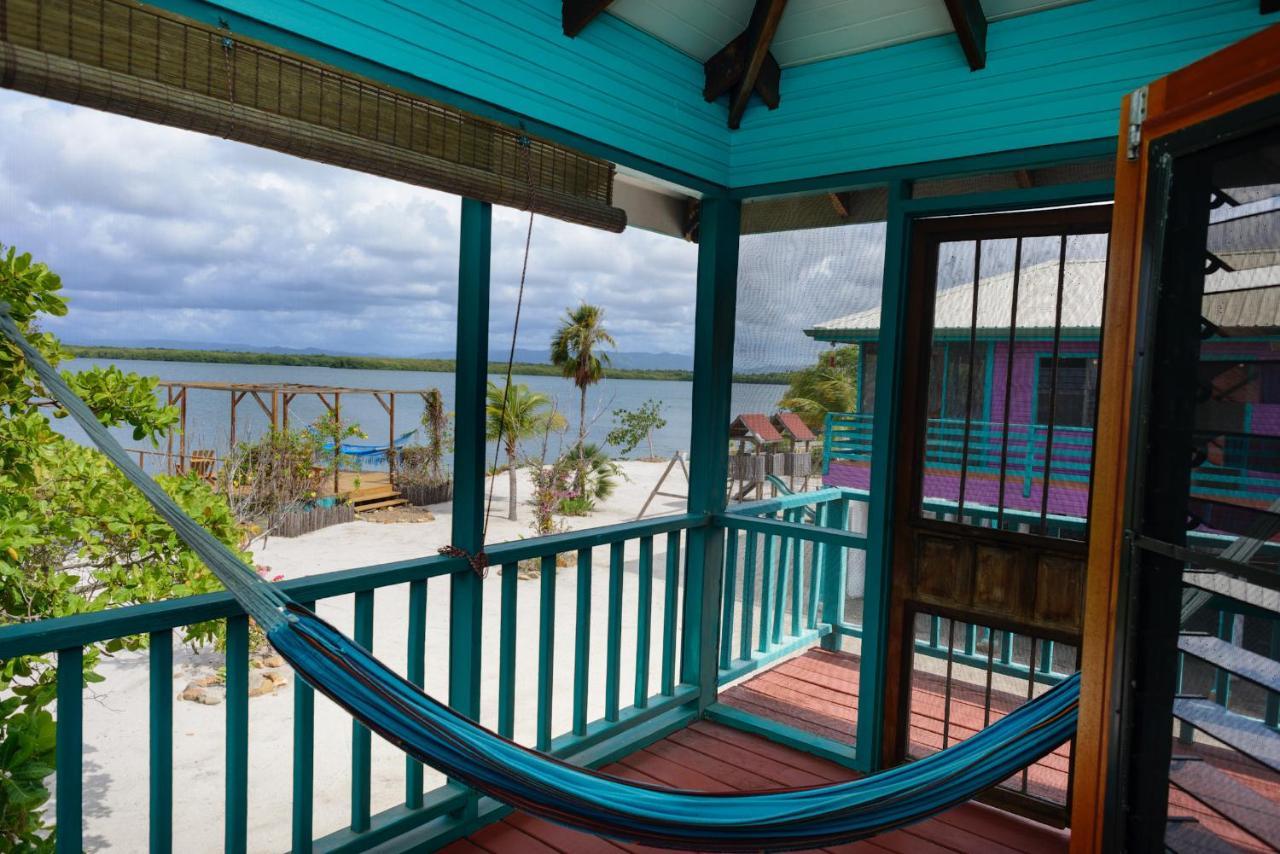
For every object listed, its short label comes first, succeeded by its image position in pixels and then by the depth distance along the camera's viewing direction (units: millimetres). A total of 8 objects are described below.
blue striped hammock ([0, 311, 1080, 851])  1558
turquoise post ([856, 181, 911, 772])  2699
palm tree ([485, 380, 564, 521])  11789
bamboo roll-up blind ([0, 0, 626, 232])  1437
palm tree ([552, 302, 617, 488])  10906
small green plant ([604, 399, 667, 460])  13297
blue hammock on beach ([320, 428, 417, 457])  13070
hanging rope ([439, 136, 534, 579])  2242
